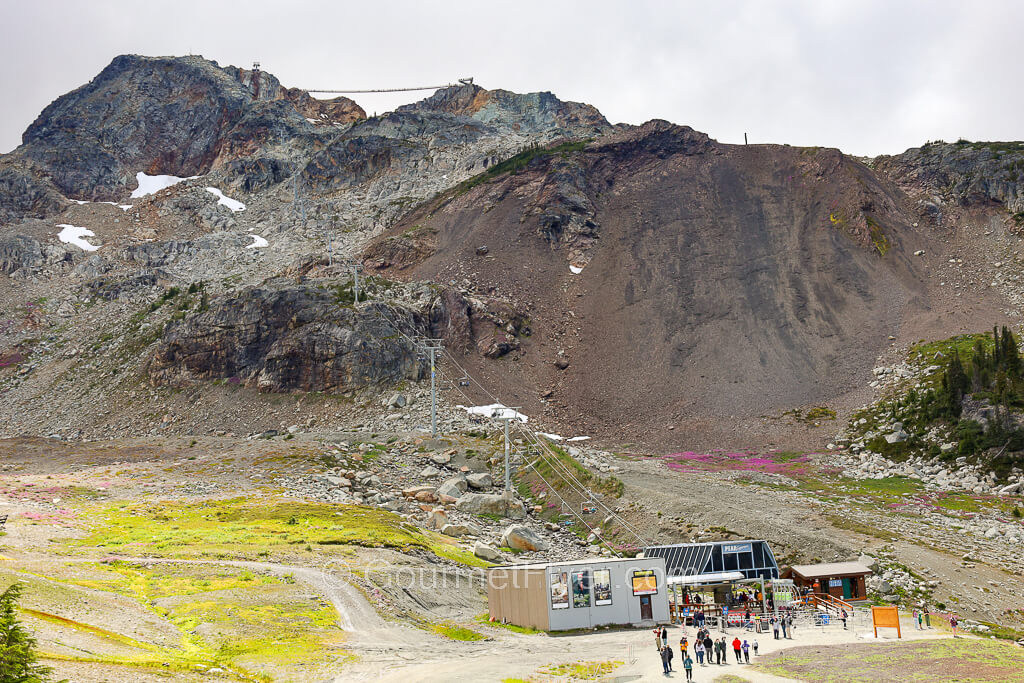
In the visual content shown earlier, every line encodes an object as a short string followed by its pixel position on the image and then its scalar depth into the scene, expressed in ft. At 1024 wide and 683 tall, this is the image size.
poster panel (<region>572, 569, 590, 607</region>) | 118.32
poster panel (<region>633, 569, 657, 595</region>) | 118.32
